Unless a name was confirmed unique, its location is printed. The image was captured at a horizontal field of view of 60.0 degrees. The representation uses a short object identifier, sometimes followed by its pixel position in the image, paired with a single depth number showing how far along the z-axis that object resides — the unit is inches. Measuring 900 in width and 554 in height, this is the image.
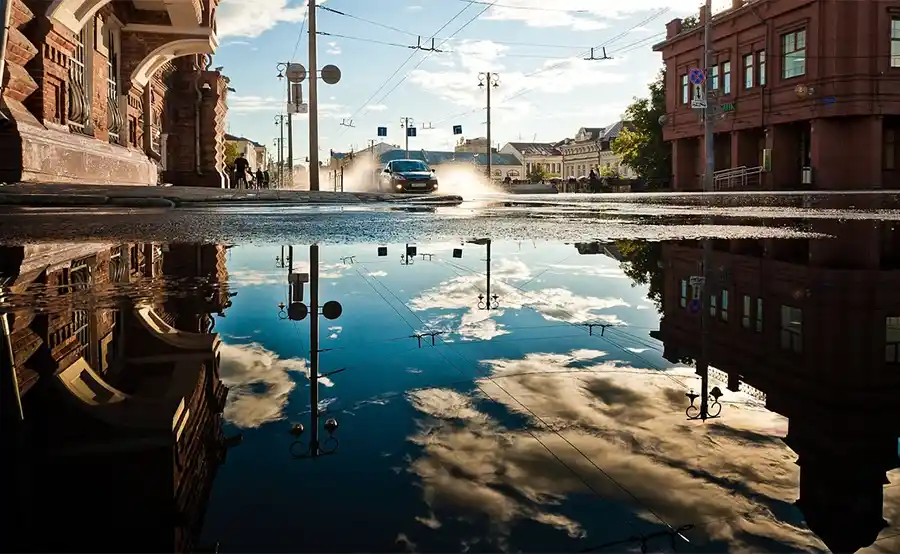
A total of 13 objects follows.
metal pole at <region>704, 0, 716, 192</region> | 1360.7
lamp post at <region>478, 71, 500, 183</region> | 2348.7
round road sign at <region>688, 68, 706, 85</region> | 1373.0
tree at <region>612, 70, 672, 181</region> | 2138.3
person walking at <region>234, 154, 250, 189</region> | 1529.3
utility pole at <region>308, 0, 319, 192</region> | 967.0
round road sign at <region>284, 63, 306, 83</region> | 1130.0
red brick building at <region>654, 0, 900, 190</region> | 1362.0
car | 1402.6
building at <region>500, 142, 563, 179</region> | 6053.2
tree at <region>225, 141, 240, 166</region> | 4138.8
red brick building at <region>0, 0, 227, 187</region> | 417.1
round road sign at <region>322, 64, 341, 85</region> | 1090.7
